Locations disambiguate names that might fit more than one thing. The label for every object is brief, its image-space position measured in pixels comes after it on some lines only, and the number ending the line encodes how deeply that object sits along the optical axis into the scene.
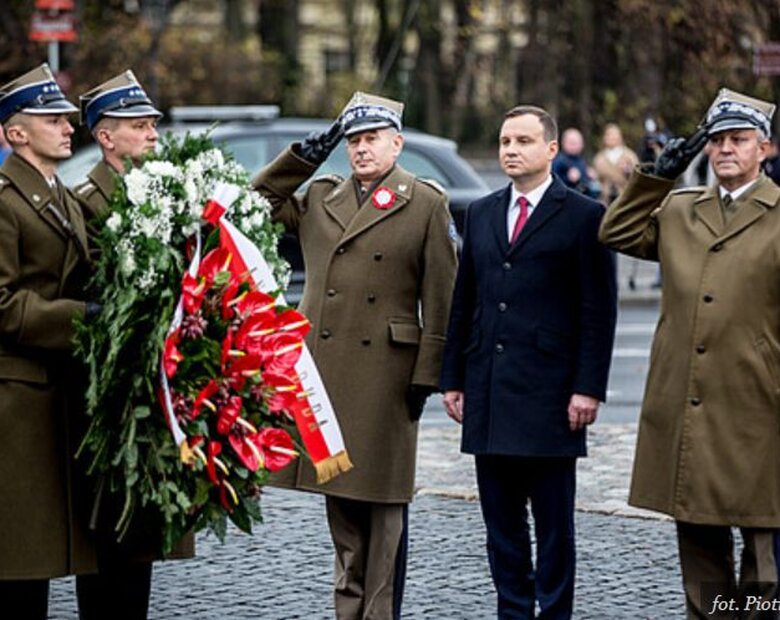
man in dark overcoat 14.04
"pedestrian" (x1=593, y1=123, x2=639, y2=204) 45.74
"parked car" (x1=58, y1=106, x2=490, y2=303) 33.76
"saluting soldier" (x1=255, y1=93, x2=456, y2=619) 14.47
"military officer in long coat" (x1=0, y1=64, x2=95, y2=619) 12.55
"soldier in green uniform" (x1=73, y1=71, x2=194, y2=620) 12.95
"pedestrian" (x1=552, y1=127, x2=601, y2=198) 40.45
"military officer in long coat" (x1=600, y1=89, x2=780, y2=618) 13.41
